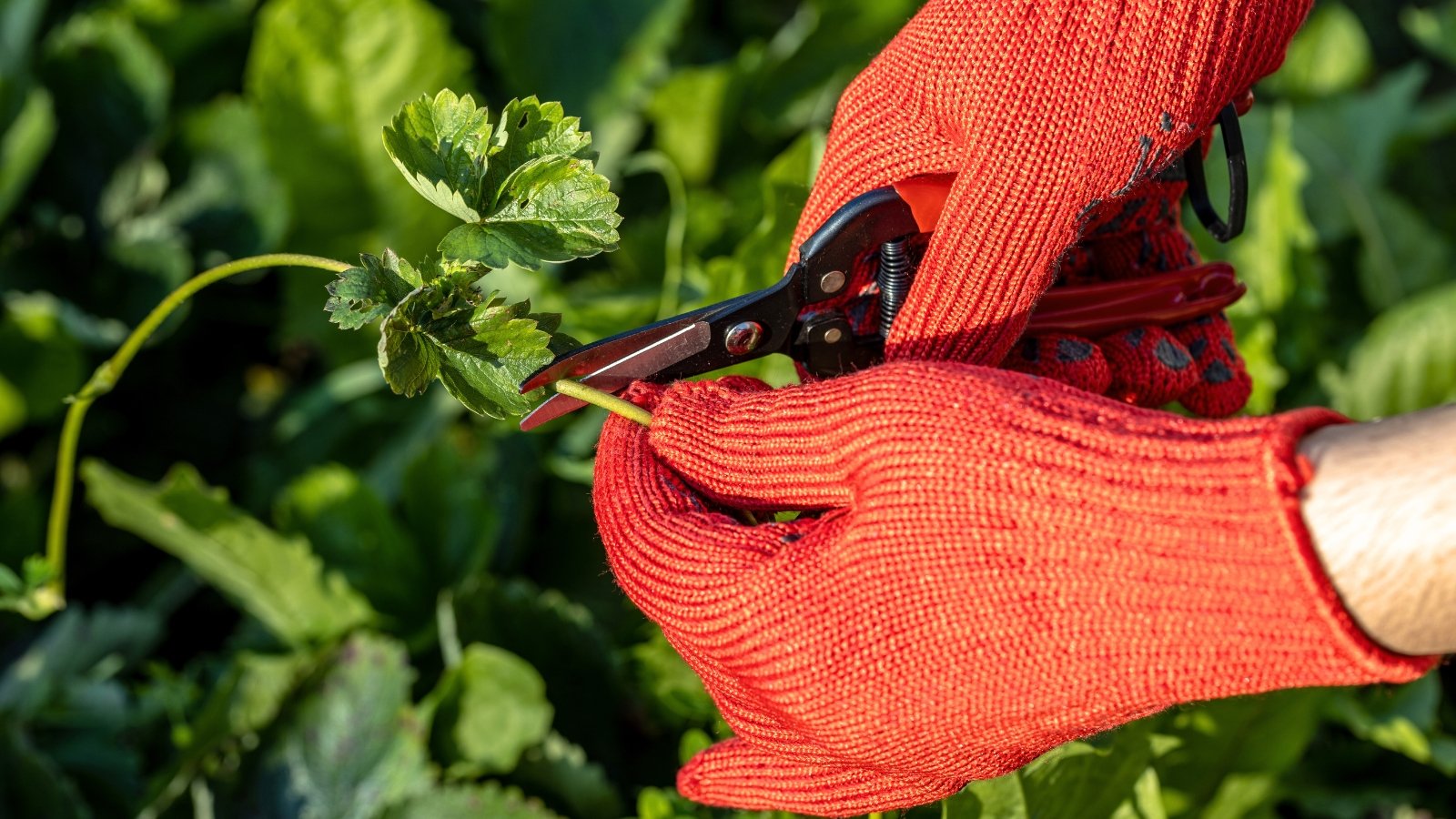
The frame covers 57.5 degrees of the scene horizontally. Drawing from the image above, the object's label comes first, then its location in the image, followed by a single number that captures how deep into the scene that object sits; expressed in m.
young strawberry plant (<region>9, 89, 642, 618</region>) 0.73
